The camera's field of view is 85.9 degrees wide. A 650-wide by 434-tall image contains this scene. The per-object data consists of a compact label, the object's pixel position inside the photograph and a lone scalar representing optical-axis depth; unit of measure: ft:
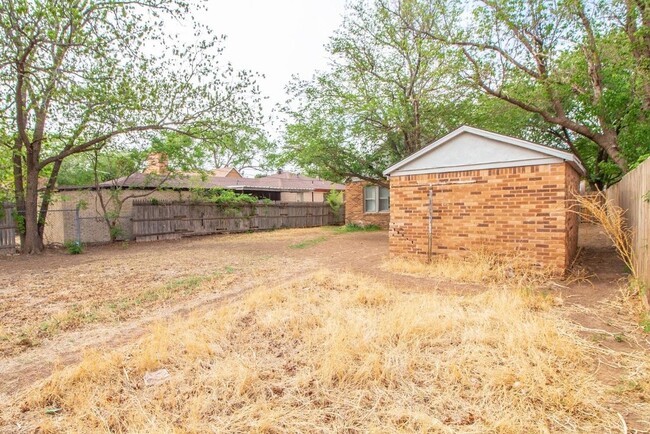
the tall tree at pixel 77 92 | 24.71
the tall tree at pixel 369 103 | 38.47
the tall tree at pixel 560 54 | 30.14
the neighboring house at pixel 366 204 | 61.16
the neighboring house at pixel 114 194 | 44.14
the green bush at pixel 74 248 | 35.60
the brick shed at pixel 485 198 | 20.59
